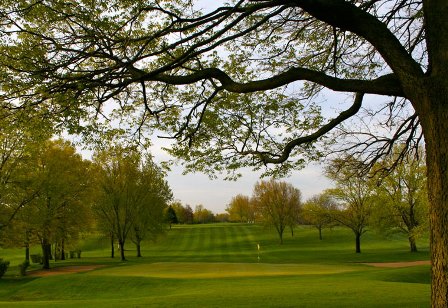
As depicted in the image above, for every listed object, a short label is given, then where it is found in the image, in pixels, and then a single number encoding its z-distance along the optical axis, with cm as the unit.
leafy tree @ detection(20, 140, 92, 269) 3120
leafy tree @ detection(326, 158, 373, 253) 4731
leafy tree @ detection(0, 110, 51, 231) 2698
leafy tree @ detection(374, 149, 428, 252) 4019
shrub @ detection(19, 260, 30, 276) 2975
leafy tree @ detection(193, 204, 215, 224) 14611
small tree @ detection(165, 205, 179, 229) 10490
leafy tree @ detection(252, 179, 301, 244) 6203
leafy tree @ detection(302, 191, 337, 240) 5016
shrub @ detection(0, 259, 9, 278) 2789
